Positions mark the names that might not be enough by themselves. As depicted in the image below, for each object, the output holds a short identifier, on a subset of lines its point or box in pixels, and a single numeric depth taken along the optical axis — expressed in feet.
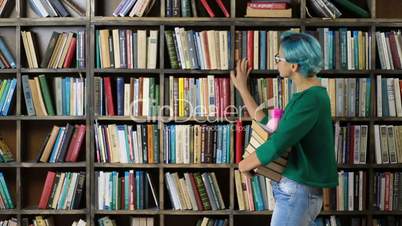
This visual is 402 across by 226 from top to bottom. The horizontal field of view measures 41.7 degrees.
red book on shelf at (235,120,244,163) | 11.00
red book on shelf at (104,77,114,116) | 11.01
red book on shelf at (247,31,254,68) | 10.96
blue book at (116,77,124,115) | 11.05
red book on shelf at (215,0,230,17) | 11.02
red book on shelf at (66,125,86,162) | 11.11
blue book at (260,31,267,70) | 10.97
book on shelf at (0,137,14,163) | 11.25
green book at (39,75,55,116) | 11.08
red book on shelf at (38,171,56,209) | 11.16
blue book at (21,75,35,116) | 11.06
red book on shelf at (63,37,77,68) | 11.14
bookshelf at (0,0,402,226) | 10.97
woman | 7.06
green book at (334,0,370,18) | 11.10
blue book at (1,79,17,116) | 11.12
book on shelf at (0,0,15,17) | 11.43
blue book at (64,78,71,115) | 11.12
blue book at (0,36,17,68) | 11.24
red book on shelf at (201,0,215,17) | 10.96
